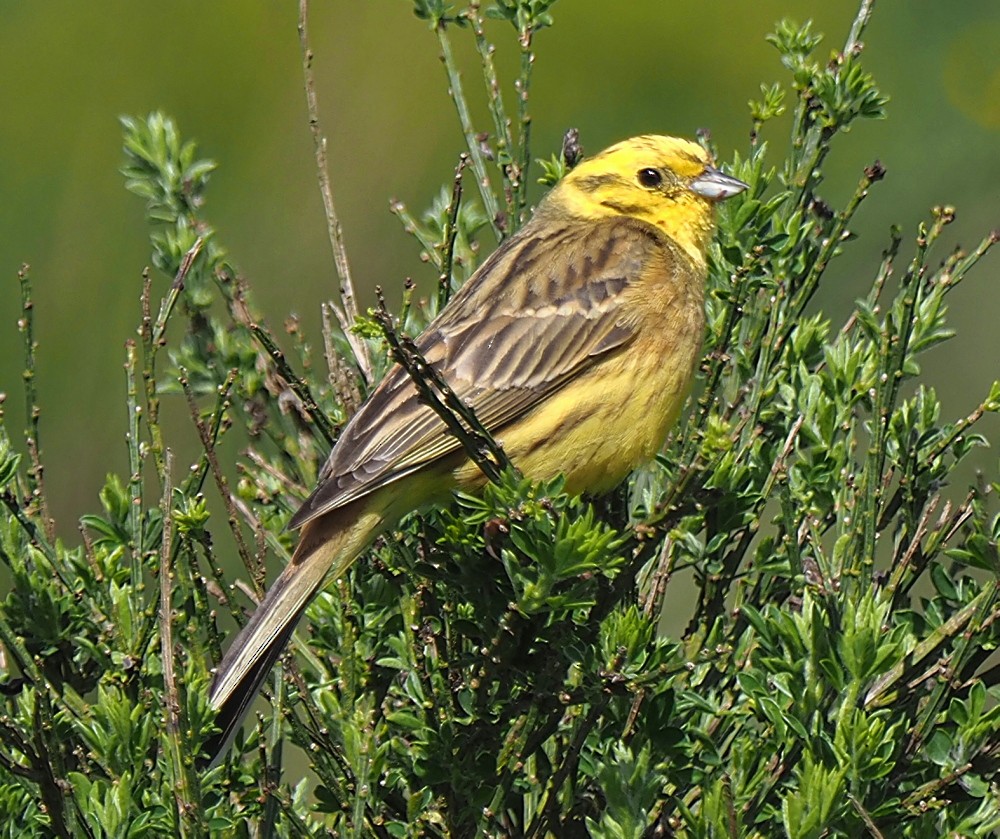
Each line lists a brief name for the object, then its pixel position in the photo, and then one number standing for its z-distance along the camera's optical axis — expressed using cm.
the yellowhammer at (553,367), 562
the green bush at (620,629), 435
